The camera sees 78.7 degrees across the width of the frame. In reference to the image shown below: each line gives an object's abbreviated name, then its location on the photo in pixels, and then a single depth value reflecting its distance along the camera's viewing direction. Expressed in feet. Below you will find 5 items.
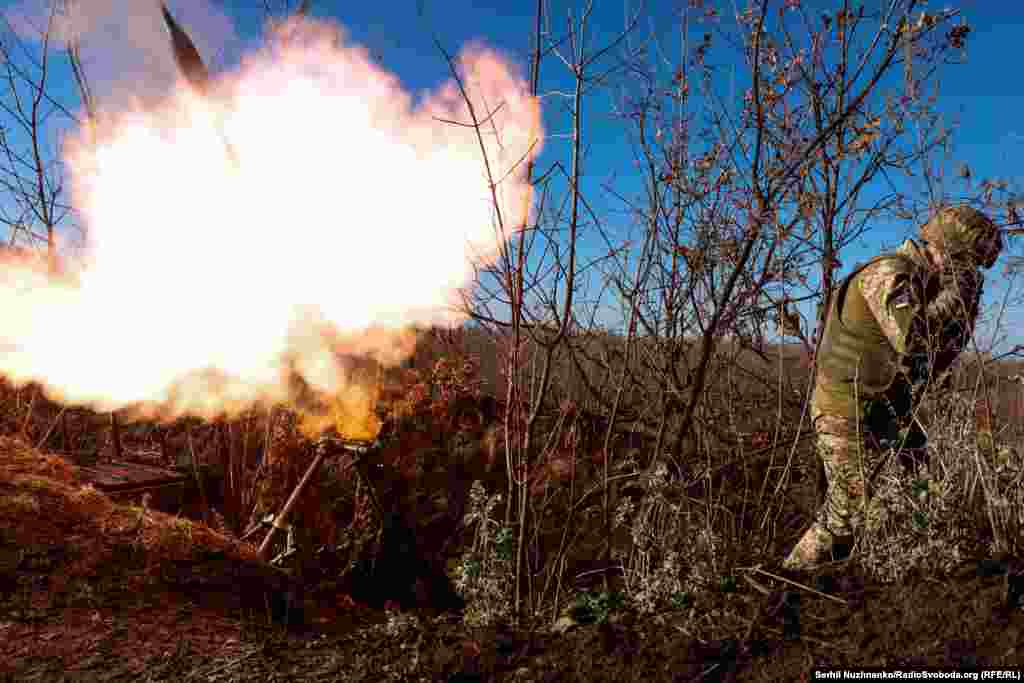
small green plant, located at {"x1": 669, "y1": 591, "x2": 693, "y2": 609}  6.98
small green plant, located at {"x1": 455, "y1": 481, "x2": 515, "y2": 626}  7.82
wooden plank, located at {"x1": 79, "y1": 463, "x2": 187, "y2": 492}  15.51
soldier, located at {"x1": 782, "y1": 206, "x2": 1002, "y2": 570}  8.78
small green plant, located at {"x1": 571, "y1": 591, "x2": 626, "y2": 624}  7.07
